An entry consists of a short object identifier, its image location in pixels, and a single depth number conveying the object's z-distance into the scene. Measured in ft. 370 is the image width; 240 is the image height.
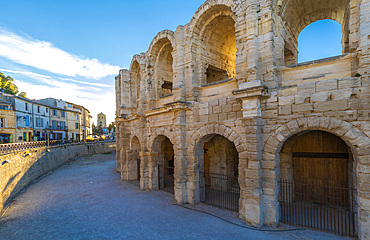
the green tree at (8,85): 101.14
